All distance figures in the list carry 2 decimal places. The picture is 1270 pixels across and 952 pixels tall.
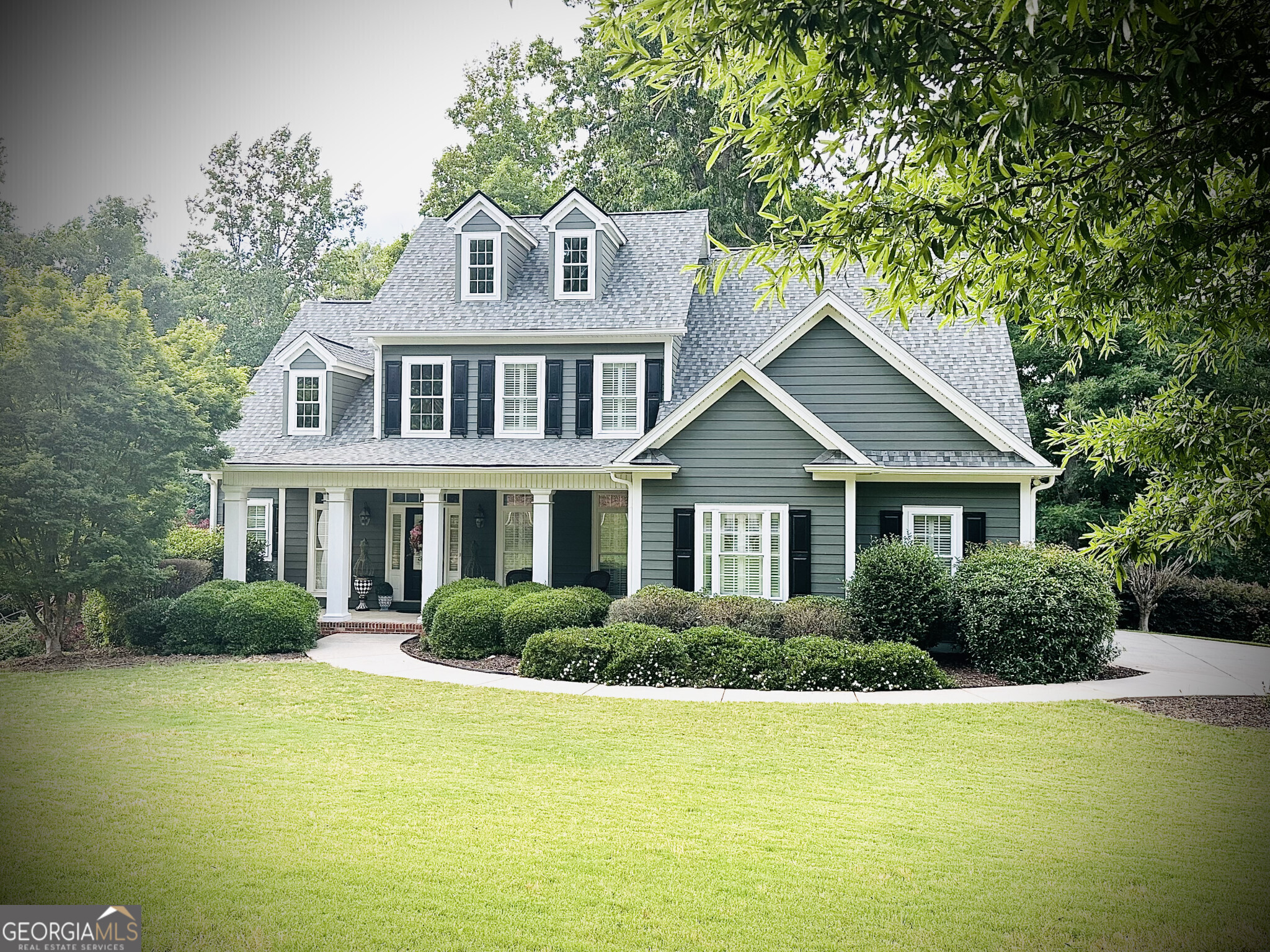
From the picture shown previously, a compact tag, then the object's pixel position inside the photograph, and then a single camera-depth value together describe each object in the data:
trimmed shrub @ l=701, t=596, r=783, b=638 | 15.19
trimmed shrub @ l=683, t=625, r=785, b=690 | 13.67
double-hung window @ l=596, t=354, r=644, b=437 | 20.28
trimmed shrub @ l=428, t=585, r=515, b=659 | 16.11
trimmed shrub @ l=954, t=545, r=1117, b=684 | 14.29
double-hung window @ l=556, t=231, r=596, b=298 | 21.12
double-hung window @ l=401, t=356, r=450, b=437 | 21.02
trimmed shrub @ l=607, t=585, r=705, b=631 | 15.59
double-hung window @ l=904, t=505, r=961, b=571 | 17.55
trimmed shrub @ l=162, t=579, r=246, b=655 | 16.50
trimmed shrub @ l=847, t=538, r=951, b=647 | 15.34
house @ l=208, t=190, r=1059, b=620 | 17.38
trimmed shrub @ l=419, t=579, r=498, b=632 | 17.88
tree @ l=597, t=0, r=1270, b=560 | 4.35
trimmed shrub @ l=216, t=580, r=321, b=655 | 16.56
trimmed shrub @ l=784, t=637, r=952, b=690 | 13.58
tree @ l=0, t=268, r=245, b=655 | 13.63
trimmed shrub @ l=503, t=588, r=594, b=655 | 15.80
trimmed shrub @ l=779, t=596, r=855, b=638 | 14.95
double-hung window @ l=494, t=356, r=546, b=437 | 20.75
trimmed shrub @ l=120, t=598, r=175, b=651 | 16.52
